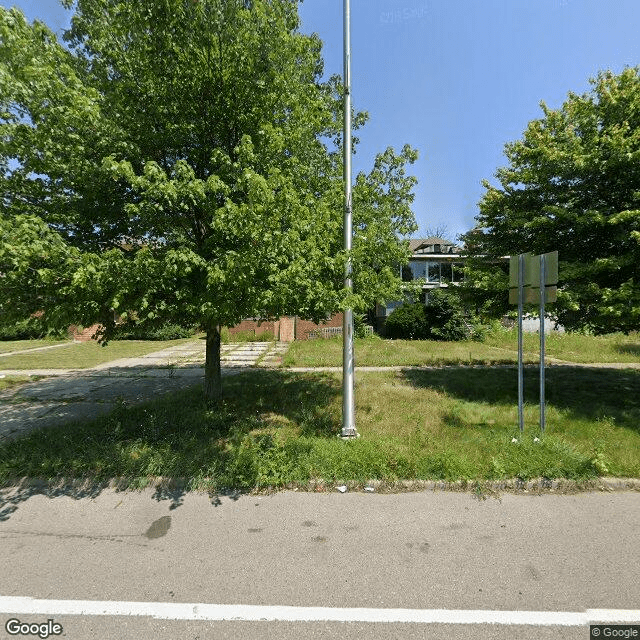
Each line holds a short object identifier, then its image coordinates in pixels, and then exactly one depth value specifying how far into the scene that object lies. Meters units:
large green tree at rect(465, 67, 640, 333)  6.04
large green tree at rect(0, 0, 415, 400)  3.78
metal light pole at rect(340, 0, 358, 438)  5.05
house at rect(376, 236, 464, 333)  27.81
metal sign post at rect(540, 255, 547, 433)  5.09
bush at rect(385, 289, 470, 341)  19.45
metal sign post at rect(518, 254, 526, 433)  5.10
